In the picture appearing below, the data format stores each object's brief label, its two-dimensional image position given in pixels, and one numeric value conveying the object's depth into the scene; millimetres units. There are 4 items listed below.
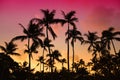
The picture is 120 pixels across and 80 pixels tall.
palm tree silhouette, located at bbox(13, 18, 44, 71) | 64188
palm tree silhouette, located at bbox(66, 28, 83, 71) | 71875
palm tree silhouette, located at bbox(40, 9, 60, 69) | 60594
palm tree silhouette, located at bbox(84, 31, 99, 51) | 87438
